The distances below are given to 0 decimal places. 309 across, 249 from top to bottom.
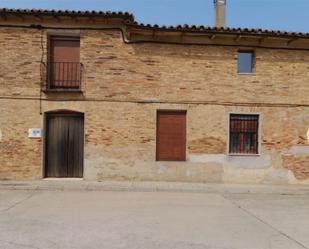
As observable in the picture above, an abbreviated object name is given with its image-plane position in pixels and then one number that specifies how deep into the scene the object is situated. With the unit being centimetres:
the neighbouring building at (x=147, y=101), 860
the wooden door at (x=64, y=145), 883
